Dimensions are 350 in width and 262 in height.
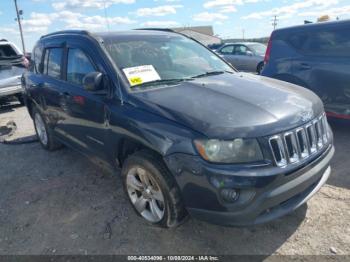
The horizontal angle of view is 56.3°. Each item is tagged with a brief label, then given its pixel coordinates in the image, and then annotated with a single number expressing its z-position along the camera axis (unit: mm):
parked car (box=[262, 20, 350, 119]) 5070
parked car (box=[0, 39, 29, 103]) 9023
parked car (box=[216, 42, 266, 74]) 14211
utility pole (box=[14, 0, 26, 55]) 34188
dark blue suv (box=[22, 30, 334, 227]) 2434
